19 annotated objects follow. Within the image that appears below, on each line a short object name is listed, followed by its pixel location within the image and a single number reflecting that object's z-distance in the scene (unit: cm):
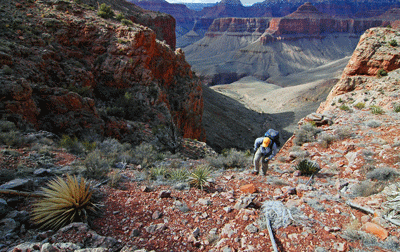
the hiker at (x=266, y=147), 673
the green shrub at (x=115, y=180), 542
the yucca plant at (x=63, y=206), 368
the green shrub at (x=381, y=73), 1618
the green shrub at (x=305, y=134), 945
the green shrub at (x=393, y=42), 1659
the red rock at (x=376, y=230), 370
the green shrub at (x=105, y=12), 1510
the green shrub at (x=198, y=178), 591
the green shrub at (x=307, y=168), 671
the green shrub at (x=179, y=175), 632
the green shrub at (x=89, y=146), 756
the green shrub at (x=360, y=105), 1362
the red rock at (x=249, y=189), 565
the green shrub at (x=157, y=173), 650
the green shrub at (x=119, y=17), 1559
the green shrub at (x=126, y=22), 1472
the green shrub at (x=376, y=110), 1150
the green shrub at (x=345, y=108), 1330
